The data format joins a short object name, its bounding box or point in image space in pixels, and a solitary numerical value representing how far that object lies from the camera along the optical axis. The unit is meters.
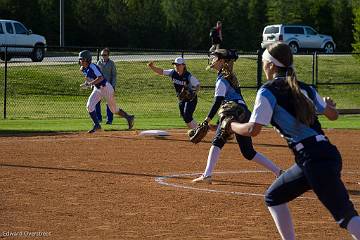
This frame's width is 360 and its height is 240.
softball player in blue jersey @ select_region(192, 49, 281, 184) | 12.66
